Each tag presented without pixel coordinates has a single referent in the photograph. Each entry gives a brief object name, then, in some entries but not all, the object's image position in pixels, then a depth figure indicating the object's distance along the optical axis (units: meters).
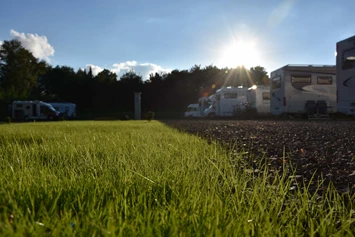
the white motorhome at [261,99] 20.52
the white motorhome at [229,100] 22.62
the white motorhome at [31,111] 29.03
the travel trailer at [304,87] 15.54
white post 23.08
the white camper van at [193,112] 28.60
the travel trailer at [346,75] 11.43
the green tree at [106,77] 41.45
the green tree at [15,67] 40.22
